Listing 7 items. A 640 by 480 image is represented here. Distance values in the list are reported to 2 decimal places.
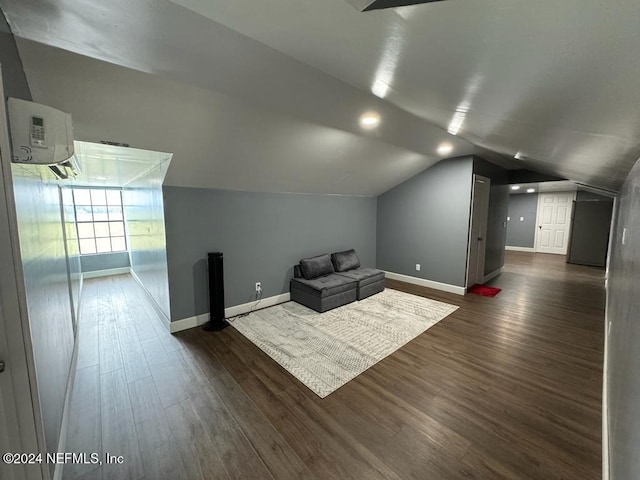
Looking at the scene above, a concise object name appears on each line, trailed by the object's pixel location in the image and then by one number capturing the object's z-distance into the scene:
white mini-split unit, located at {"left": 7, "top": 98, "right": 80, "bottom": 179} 1.09
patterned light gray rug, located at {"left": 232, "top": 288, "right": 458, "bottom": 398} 2.48
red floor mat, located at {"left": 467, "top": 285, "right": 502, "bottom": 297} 4.59
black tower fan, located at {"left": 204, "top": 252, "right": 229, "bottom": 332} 3.27
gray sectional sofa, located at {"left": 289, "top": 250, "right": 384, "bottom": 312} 3.87
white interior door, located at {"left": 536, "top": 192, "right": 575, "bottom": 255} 8.02
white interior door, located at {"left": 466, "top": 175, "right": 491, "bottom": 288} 4.58
